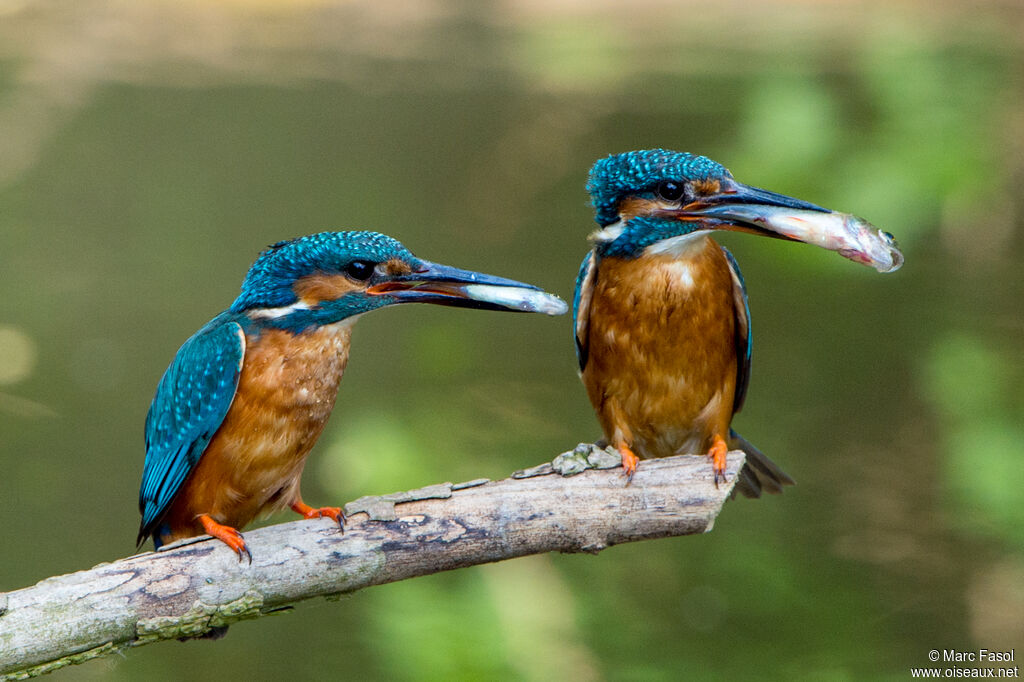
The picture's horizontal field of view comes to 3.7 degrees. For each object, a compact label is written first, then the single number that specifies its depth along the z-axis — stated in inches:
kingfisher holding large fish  159.9
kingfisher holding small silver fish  159.7
